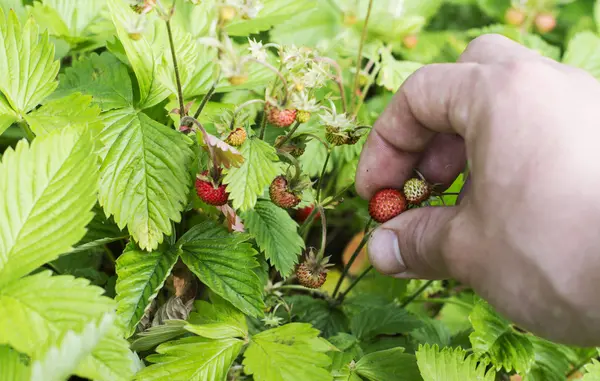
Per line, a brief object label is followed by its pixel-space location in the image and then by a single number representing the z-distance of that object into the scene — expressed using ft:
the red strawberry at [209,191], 1.19
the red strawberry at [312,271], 1.25
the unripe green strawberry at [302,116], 1.18
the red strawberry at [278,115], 1.18
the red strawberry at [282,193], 1.21
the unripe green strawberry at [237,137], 1.18
